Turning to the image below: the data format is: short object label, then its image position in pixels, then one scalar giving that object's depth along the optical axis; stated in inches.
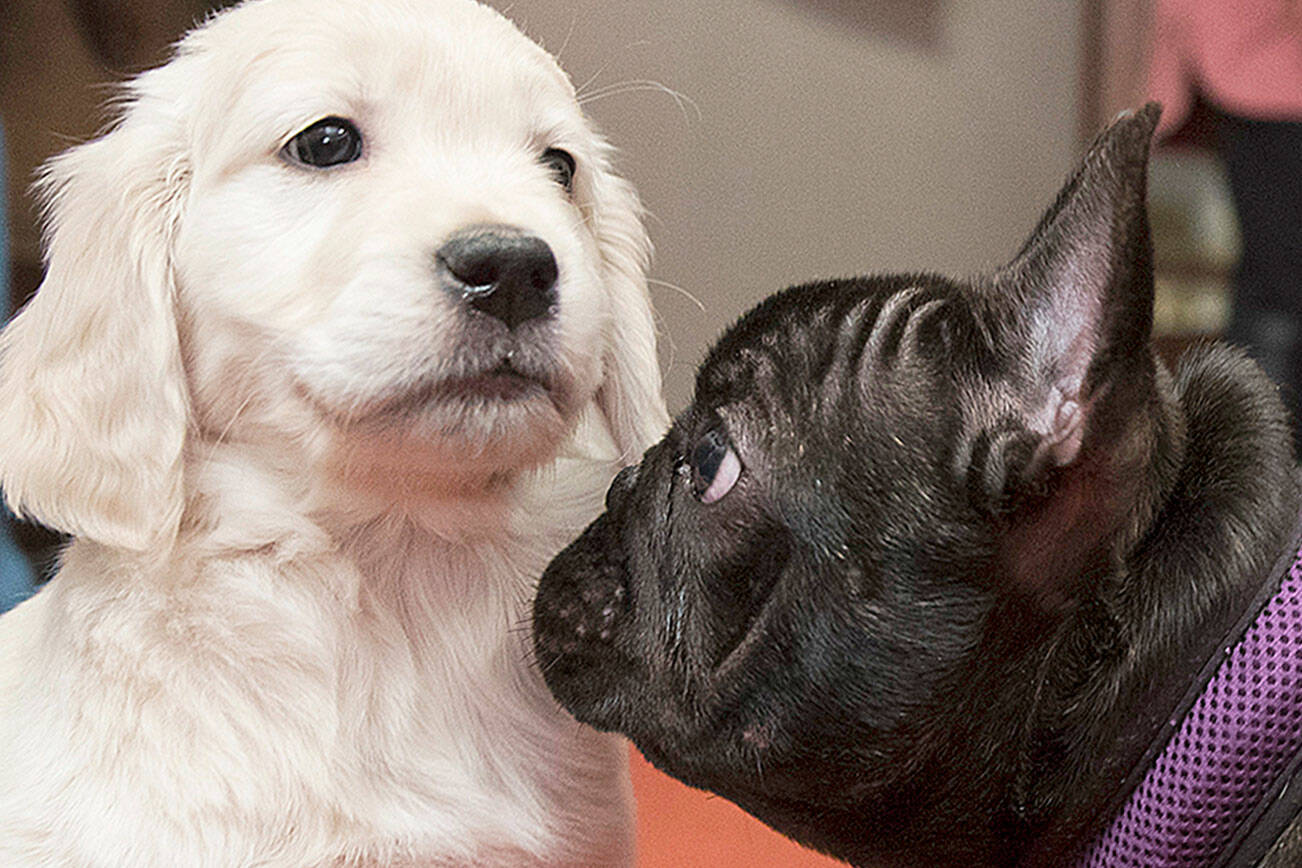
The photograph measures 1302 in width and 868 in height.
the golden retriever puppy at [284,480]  40.1
